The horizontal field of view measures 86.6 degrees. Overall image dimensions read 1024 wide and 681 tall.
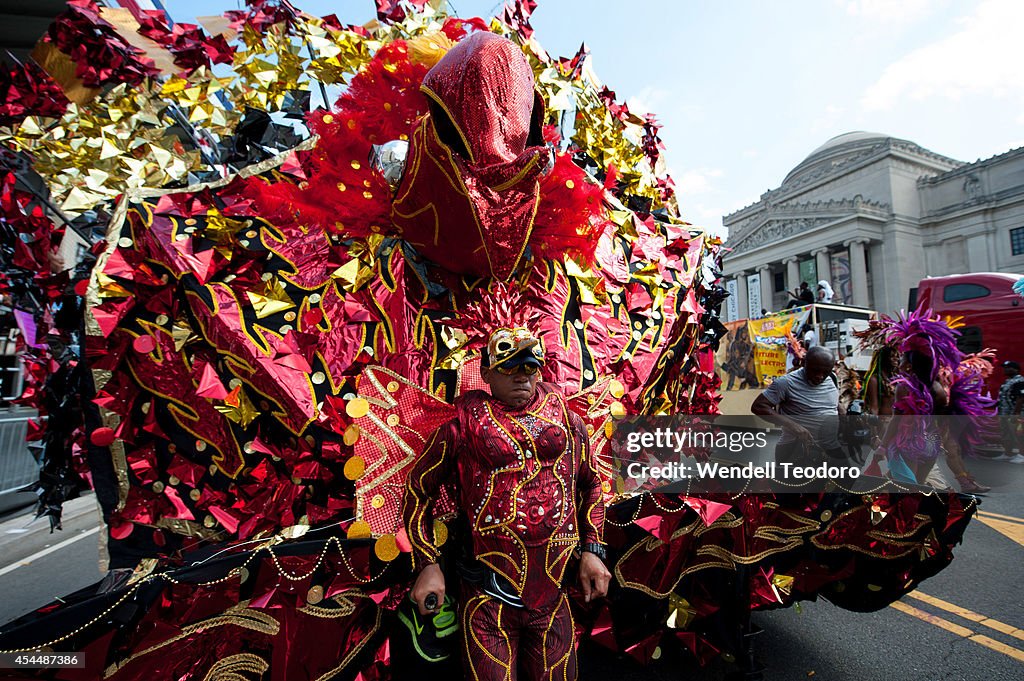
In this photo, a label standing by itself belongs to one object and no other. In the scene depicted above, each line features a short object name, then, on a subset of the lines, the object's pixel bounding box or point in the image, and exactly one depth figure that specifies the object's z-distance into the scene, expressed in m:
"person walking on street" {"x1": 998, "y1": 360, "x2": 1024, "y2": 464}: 7.81
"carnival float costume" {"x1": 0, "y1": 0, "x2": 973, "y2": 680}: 1.88
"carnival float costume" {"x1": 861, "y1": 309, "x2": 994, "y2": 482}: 5.25
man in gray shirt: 4.26
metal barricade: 6.32
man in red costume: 1.77
